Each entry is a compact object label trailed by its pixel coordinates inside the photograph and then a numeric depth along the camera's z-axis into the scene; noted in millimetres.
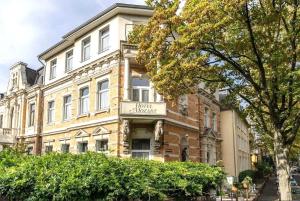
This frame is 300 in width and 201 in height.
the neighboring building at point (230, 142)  32969
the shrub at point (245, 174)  33200
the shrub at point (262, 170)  46988
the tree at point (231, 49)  12102
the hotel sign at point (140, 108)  18959
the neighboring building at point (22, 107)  28594
